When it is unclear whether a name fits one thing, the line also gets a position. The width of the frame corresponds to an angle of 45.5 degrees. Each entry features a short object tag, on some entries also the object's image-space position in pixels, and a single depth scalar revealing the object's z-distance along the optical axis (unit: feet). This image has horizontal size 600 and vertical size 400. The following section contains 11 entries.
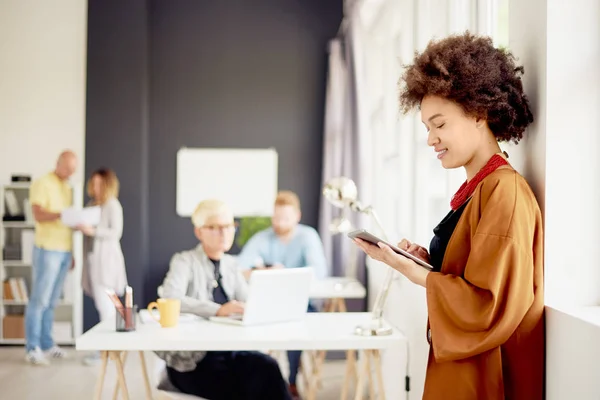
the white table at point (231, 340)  8.70
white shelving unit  20.18
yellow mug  9.58
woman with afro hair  5.48
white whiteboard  22.33
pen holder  9.24
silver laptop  9.42
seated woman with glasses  9.99
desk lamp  9.14
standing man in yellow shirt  17.87
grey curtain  17.13
